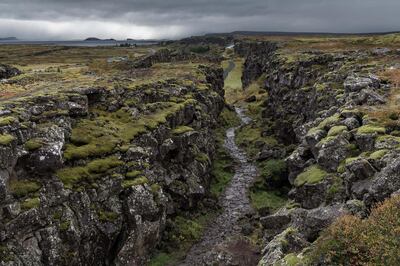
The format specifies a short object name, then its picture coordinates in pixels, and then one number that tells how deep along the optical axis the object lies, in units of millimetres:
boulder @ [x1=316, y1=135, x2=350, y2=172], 43250
